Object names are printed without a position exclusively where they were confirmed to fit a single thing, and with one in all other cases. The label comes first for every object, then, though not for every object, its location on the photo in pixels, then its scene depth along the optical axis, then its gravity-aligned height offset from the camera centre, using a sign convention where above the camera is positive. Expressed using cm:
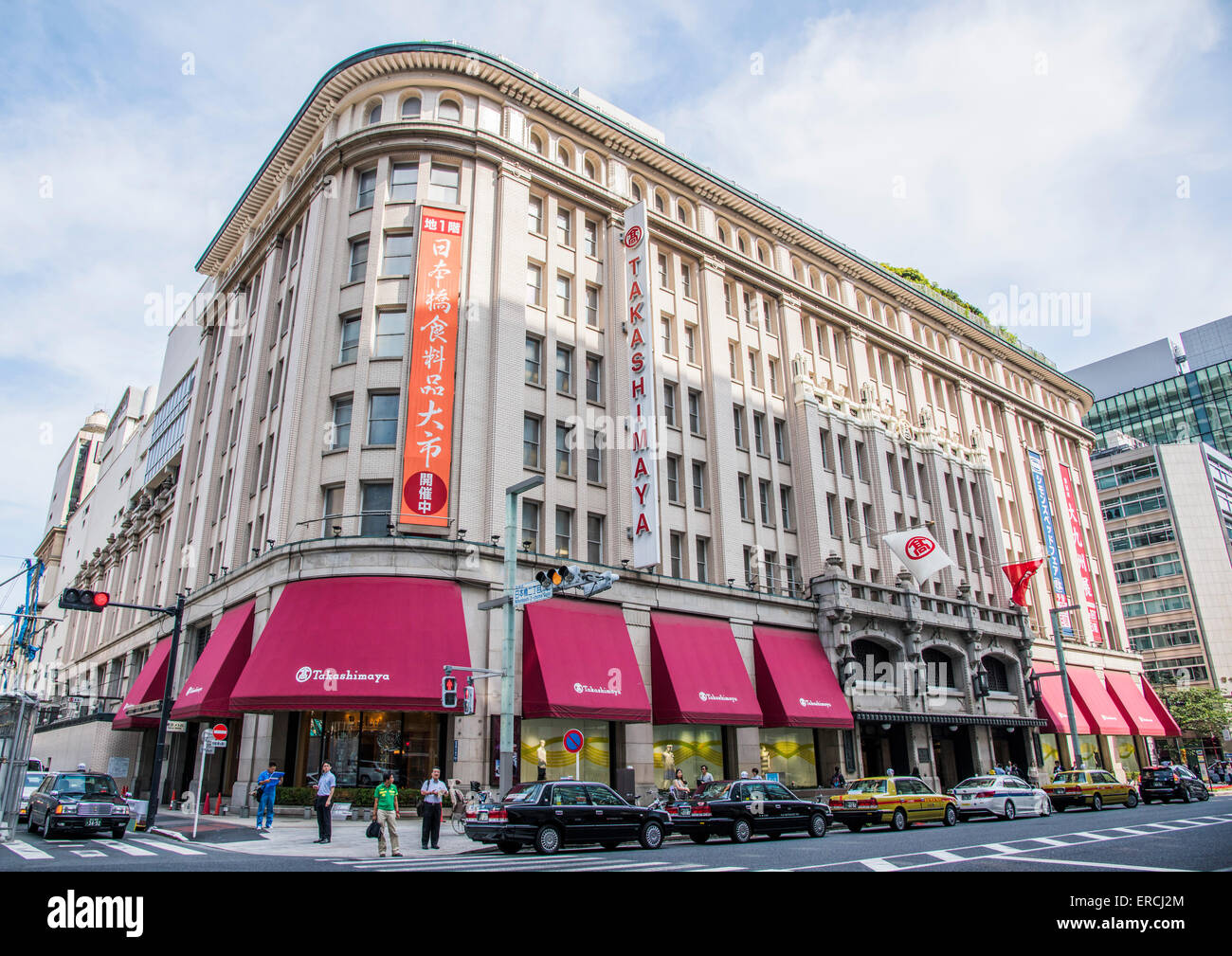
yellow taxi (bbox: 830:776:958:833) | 2336 -191
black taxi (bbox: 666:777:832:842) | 2030 -176
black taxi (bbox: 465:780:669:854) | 1722 -154
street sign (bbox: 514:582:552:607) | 2025 +355
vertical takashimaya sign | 2991 +1294
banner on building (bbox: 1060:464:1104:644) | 5355 +1109
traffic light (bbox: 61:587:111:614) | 2205 +398
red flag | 4159 +742
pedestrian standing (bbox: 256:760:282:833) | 2203 -109
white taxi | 2645 -204
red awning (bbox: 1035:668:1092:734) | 4428 +116
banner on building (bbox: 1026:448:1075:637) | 5133 +1183
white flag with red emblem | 3447 +720
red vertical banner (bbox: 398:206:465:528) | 2719 +1220
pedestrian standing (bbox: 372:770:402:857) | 1662 -114
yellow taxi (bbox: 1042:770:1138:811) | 3031 -214
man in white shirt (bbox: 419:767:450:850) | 1839 -140
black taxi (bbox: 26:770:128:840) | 2084 -122
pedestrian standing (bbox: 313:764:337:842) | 1945 -117
